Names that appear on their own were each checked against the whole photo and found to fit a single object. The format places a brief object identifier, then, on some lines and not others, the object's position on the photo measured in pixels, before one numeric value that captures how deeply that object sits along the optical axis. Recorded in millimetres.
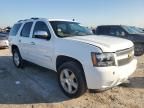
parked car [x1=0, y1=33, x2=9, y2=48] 8199
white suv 2210
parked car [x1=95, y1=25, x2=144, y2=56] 5540
